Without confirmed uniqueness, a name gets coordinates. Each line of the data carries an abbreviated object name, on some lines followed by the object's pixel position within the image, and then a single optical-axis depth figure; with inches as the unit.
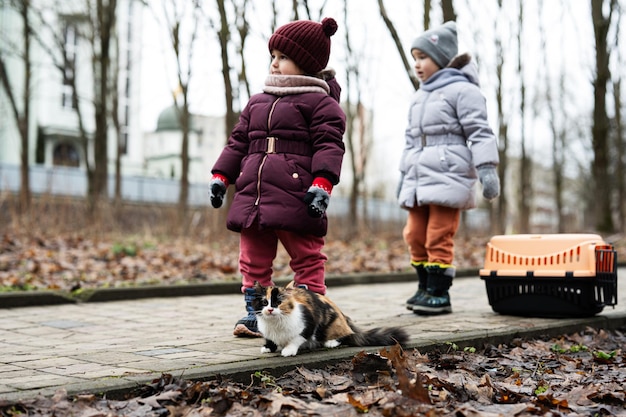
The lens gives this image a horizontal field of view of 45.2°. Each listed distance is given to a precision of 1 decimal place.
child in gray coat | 218.2
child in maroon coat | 164.2
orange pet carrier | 210.2
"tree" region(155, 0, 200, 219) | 609.9
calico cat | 141.7
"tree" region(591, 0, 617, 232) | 605.9
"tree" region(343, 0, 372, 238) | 659.4
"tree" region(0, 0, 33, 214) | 642.2
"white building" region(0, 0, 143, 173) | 1589.6
